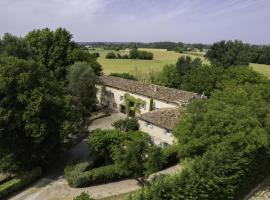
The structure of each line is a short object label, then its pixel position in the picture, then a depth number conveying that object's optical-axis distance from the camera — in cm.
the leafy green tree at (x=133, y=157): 1785
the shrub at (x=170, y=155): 2210
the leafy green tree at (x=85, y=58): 3623
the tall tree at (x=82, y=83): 3154
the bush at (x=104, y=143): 2090
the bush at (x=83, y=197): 1428
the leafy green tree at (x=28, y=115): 1951
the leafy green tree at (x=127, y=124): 2774
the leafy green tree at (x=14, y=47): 3067
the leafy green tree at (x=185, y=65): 4432
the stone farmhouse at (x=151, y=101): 2479
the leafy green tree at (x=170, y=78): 4248
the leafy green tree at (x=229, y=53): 5878
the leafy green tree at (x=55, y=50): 3563
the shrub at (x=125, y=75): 4647
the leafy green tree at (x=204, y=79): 3688
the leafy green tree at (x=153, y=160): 1784
